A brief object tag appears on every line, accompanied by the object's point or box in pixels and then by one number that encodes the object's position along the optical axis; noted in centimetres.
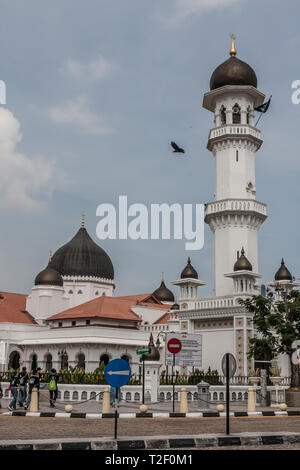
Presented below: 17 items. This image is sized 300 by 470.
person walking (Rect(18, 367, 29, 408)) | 2258
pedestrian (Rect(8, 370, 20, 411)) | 2142
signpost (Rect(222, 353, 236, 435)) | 1342
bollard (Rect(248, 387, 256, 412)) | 2089
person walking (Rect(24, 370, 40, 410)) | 2308
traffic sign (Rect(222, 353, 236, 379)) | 1376
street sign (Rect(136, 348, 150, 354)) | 2547
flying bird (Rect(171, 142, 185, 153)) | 4031
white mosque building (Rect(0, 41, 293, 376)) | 3831
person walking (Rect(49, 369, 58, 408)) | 2328
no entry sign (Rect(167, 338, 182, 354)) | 2130
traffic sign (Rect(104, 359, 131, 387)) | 1207
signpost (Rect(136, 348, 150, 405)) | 2547
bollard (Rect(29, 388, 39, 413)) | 2000
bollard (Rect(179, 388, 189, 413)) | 2022
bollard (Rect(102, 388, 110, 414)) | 1988
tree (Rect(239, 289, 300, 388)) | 2869
